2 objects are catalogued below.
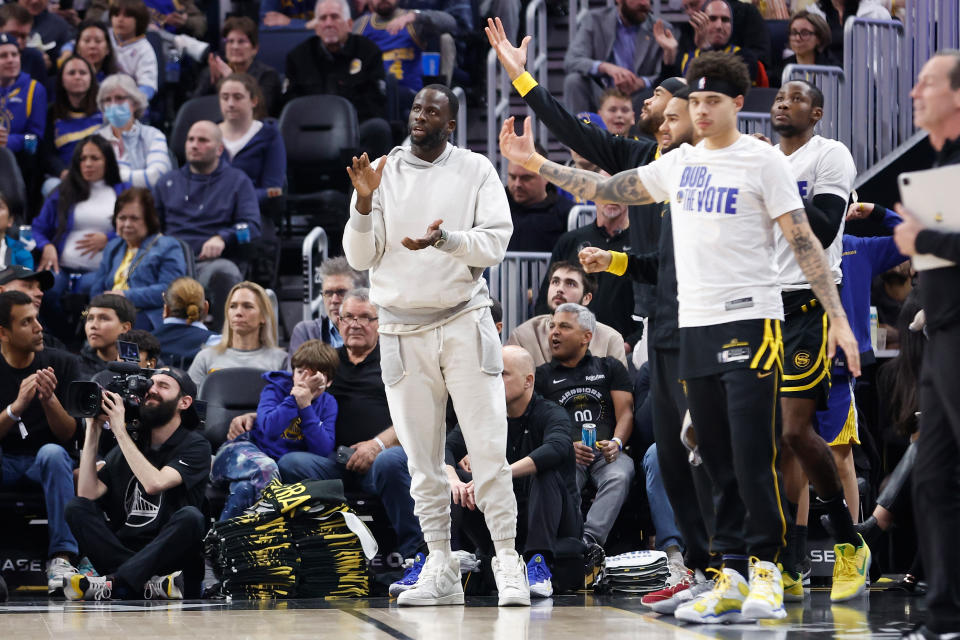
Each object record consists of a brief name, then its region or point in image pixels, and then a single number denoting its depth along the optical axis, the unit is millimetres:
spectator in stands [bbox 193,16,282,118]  23172
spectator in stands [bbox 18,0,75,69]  23922
